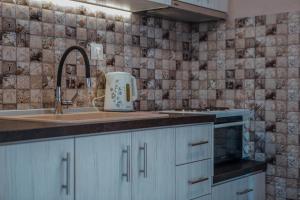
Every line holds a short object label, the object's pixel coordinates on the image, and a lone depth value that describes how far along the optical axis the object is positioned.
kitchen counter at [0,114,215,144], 1.38
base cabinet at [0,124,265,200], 1.42
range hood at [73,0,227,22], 2.41
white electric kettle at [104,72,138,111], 2.44
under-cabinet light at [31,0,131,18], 2.29
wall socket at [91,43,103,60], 2.46
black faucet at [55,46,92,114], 2.14
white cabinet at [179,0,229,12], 2.70
